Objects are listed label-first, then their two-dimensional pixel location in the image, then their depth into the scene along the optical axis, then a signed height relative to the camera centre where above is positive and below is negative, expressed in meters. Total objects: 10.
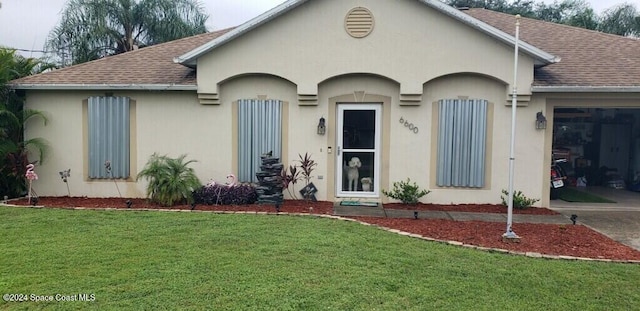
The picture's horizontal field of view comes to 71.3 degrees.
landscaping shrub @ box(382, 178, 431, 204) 9.94 -1.17
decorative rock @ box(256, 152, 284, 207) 9.66 -0.97
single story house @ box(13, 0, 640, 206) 9.69 +0.84
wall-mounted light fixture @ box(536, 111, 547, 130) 9.72 +0.46
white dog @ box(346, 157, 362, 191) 10.38 -0.76
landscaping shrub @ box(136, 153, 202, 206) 9.43 -0.96
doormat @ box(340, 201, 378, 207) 9.90 -1.43
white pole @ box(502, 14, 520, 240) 6.85 -0.70
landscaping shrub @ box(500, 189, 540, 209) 9.59 -1.28
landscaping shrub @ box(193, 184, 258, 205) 9.60 -1.24
